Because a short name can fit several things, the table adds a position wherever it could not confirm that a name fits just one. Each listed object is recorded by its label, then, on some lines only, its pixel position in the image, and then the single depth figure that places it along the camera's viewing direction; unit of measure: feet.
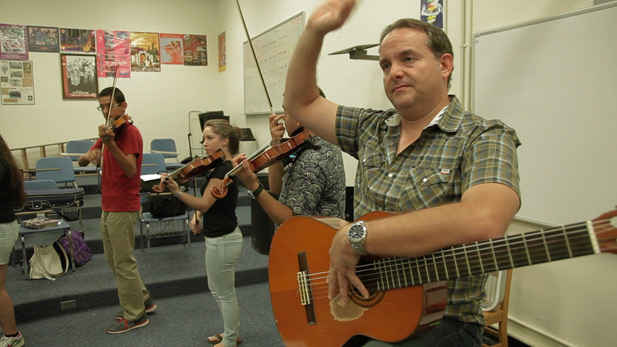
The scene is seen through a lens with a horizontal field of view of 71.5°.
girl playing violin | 9.00
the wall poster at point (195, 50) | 30.07
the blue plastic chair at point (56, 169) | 19.36
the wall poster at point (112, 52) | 27.71
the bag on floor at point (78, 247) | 13.93
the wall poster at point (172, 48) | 29.27
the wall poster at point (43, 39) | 26.02
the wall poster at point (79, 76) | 27.02
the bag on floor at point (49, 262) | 13.29
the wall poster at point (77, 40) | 26.78
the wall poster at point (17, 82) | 25.62
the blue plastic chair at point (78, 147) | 25.38
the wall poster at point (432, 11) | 10.49
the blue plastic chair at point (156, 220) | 15.90
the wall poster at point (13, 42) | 25.42
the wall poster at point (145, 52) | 28.55
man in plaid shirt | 3.08
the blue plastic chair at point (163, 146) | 27.20
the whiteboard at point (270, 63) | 19.38
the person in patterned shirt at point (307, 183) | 7.34
